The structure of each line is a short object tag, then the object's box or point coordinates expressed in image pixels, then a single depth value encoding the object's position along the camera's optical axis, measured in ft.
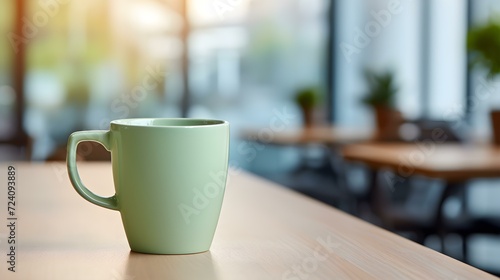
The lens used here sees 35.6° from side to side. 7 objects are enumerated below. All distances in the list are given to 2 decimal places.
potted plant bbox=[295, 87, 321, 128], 17.89
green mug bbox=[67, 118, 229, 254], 2.36
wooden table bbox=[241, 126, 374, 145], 14.97
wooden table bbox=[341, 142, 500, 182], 8.70
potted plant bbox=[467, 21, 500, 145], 10.90
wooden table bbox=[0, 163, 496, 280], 2.13
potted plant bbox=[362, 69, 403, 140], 15.21
